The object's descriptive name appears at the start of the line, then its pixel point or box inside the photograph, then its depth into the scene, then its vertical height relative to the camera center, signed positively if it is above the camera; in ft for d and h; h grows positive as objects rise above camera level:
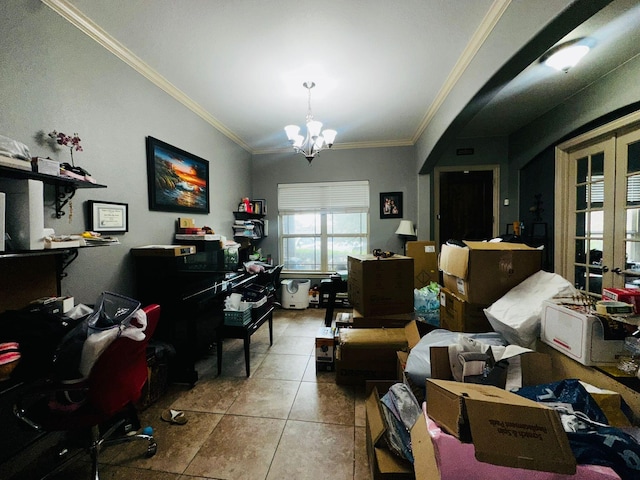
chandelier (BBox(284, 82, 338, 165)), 8.96 +3.56
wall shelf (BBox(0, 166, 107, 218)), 4.32 +1.04
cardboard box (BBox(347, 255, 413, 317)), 7.58 -1.52
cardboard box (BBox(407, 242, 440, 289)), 13.24 -1.46
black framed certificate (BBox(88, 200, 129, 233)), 6.27 +0.47
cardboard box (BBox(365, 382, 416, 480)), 3.88 -3.53
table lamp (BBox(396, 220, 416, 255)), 14.39 +0.26
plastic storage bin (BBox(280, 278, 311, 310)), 14.70 -3.40
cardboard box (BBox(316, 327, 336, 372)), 8.00 -3.68
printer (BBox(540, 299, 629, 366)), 3.49 -1.44
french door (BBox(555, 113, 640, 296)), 8.43 +0.91
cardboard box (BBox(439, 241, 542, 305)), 5.70 -0.79
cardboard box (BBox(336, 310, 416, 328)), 7.59 -2.55
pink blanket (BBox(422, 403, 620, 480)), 2.46 -2.28
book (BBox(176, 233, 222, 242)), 9.13 -0.08
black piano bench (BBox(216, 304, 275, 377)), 7.76 -2.99
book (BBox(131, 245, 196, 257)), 7.28 -0.46
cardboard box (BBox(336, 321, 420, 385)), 6.80 -3.17
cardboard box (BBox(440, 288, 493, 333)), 6.09 -1.99
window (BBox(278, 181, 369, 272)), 15.60 +0.66
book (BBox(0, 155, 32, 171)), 3.92 +1.14
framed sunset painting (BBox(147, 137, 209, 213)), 8.18 +1.98
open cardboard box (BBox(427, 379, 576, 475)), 2.27 -1.83
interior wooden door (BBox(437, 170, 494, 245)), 14.98 +1.64
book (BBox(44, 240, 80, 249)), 4.51 -0.15
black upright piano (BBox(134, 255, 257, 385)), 7.28 -1.85
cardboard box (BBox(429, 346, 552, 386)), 3.93 -2.03
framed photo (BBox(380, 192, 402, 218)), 15.19 +1.73
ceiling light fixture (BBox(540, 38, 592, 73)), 6.98 +4.95
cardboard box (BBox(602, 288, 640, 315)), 3.77 -0.95
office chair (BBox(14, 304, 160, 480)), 3.91 -2.55
